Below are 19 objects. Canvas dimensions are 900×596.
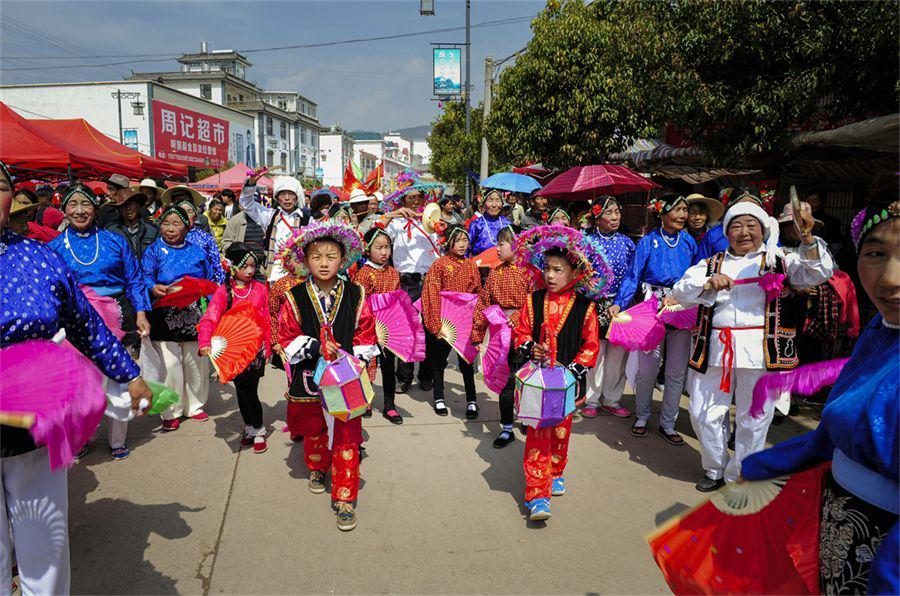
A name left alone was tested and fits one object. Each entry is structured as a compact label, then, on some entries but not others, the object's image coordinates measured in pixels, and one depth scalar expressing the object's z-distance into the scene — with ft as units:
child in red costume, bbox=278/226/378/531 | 12.09
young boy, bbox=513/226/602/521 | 11.94
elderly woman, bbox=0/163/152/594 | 6.77
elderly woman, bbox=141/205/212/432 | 16.33
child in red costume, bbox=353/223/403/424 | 18.01
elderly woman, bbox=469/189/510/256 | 22.63
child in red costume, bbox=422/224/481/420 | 18.19
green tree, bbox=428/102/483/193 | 82.74
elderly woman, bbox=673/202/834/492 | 12.00
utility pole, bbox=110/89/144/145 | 109.41
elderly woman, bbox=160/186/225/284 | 17.11
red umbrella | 27.32
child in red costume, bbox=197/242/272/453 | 15.14
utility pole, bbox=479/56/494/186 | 64.95
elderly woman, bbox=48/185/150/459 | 14.46
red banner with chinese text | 110.22
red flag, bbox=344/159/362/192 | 27.09
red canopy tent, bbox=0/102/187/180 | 29.25
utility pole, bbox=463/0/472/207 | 70.85
